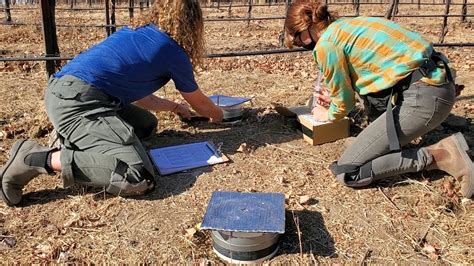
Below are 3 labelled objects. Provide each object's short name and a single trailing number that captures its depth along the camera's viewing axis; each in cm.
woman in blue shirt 250
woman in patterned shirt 254
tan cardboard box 317
